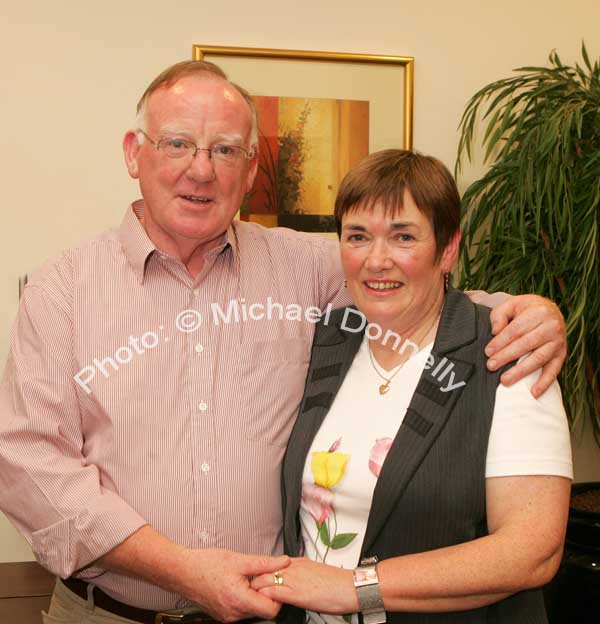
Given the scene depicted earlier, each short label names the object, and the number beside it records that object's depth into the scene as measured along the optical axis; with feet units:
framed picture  9.17
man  4.91
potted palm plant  7.95
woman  4.50
